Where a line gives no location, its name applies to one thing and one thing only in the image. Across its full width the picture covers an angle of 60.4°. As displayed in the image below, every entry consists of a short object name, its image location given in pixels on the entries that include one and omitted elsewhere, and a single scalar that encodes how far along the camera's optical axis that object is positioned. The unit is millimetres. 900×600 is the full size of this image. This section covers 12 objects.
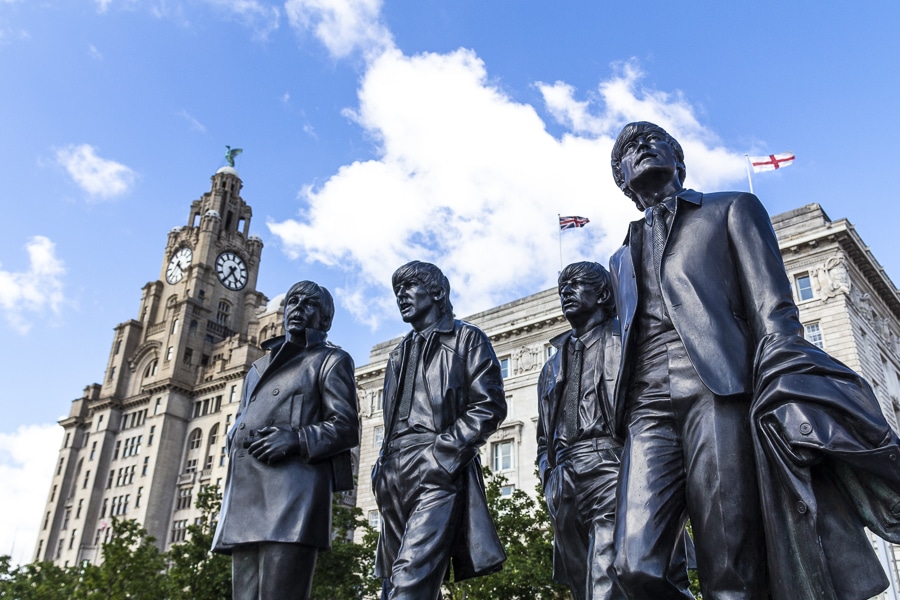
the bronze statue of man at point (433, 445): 5449
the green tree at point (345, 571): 30406
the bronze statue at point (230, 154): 100069
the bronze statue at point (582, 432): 5969
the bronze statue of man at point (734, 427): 3070
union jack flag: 40594
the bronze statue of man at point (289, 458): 5668
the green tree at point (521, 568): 25938
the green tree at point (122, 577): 35031
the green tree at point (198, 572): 29766
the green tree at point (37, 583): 41844
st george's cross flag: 36594
